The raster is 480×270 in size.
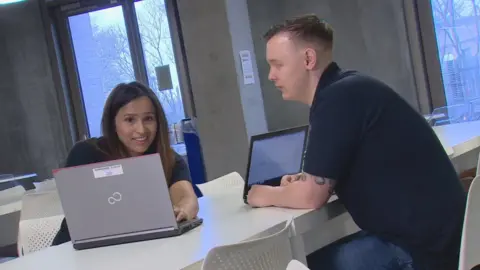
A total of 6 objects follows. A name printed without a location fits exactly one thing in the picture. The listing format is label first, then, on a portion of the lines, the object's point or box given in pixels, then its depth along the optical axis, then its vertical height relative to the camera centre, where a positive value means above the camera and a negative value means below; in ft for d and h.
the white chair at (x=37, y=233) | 8.70 -1.61
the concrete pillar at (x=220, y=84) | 18.11 +0.25
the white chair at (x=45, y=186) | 15.24 -1.68
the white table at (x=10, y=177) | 22.82 -2.05
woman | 8.42 -0.39
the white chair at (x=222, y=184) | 10.50 -1.69
